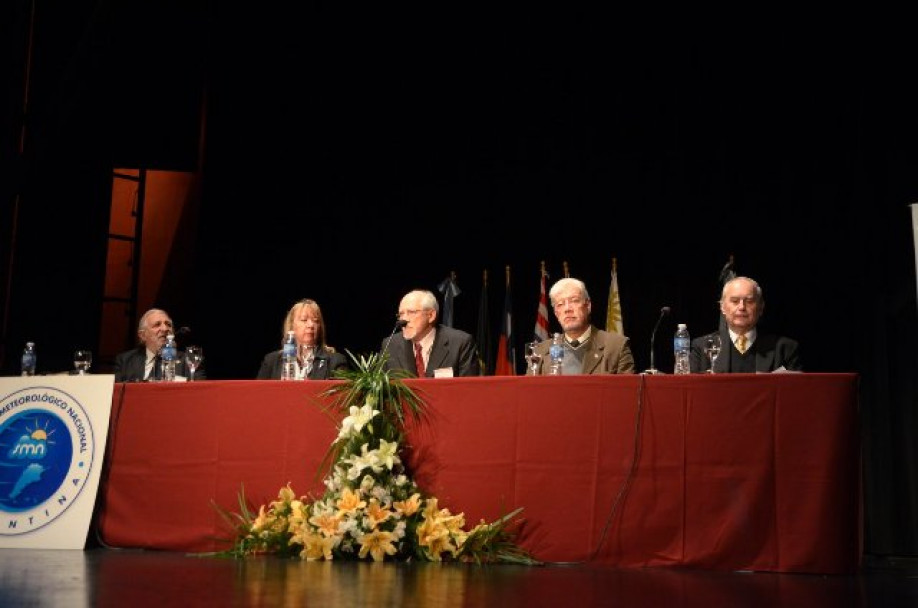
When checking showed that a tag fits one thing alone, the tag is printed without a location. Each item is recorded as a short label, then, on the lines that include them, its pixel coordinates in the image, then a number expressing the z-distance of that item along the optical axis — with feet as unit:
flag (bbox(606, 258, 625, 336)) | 22.88
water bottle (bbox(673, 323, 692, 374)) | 13.42
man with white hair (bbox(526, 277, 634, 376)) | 15.23
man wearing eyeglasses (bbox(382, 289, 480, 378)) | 16.55
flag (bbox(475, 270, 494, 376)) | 25.15
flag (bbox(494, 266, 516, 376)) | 24.88
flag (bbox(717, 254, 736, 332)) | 21.25
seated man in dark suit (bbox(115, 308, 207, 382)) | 17.47
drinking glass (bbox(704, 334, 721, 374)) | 13.79
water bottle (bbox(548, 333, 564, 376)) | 13.48
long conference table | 11.47
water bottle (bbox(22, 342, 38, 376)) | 15.72
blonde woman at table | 16.76
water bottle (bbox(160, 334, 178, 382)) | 15.38
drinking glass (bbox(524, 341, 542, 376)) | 13.64
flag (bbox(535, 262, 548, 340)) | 23.86
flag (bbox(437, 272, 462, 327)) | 24.68
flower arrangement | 12.26
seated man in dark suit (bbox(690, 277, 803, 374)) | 14.69
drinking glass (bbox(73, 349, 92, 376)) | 15.42
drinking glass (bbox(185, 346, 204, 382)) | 15.15
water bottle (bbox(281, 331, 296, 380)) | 14.98
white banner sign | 13.75
